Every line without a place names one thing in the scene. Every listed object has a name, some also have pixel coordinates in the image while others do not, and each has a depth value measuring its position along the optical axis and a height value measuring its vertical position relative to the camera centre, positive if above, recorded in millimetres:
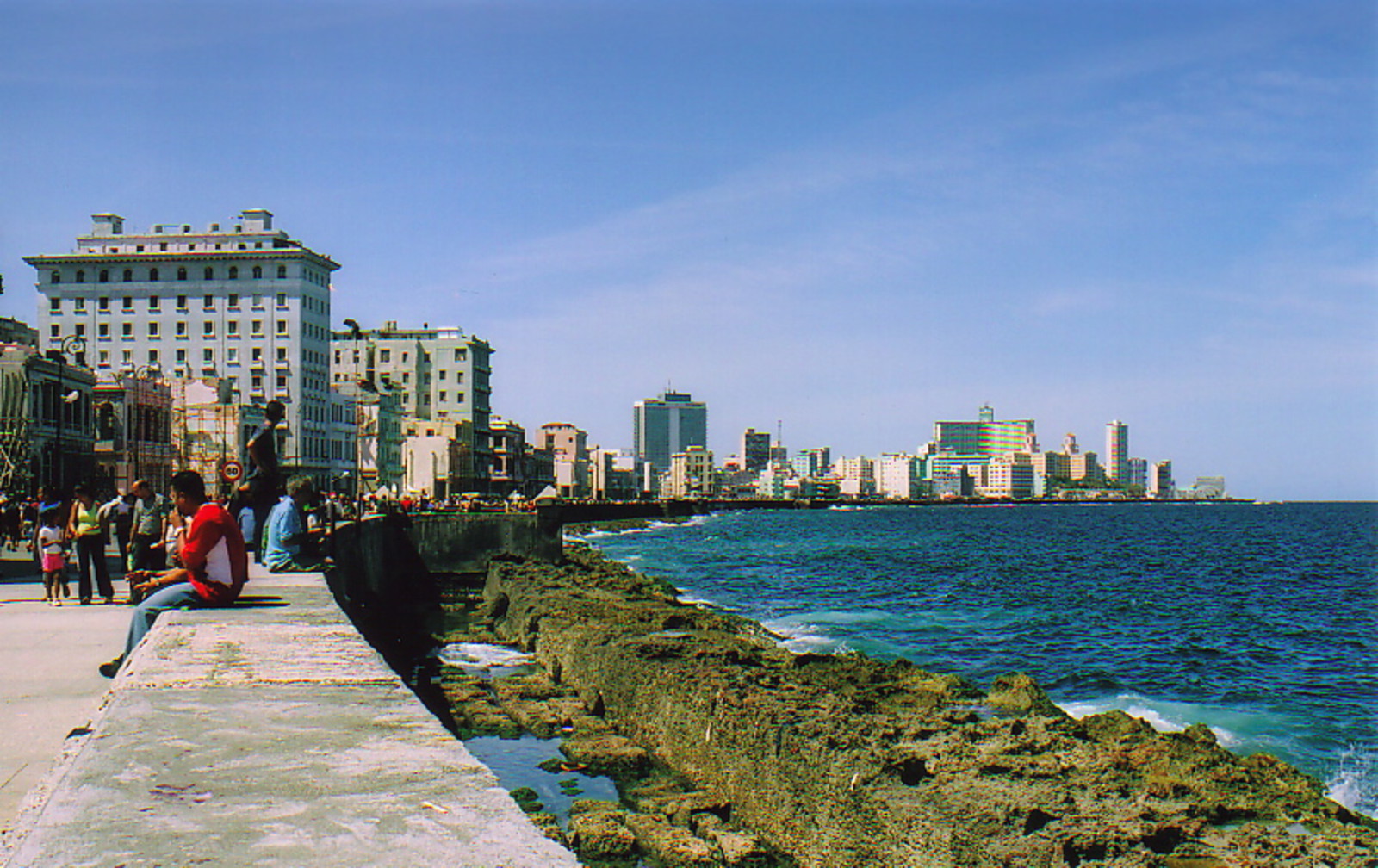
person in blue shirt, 14016 -820
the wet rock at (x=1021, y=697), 16234 -3317
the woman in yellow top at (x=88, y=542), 15891 -881
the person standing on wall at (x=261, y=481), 14859 -87
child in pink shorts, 15695 -1150
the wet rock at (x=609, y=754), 12586 -3131
